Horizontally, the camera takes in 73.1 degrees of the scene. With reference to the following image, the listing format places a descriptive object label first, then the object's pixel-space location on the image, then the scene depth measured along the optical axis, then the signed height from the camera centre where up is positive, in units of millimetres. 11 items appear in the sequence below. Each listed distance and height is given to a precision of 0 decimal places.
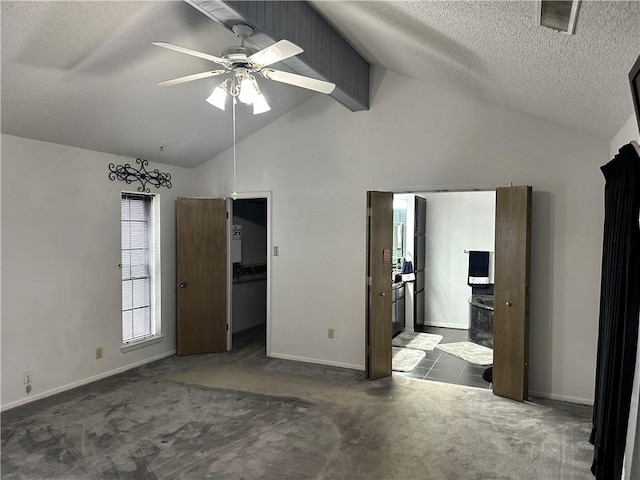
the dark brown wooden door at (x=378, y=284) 4441 -609
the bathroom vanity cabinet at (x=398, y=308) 6062 -1195
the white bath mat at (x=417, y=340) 5738 -1595
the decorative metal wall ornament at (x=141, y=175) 4589 +541
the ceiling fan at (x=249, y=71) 2357 +942
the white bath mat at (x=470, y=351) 5152 -1590
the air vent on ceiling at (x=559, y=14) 1626 +855
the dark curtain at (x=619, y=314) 2096 -454
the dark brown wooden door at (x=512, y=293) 3871 -604
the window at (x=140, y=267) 4879 -509
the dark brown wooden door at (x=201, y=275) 5312 -642
